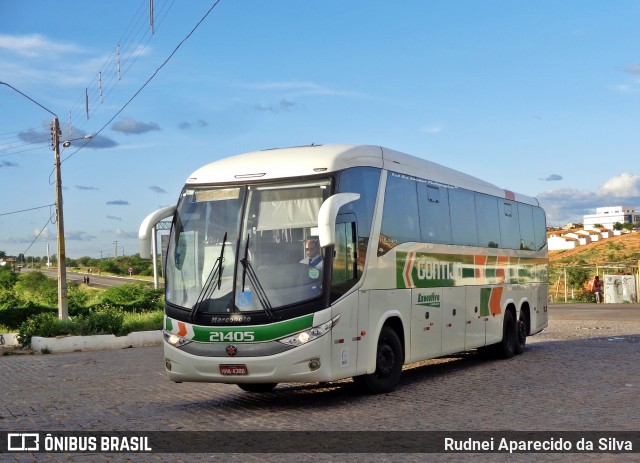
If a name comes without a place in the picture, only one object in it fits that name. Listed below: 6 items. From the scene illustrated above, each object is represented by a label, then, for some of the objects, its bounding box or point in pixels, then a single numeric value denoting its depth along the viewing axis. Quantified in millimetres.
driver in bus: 12320
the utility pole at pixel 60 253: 32969
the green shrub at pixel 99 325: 28859
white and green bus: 12117
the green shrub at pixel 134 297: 40000
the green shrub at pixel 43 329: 28531
